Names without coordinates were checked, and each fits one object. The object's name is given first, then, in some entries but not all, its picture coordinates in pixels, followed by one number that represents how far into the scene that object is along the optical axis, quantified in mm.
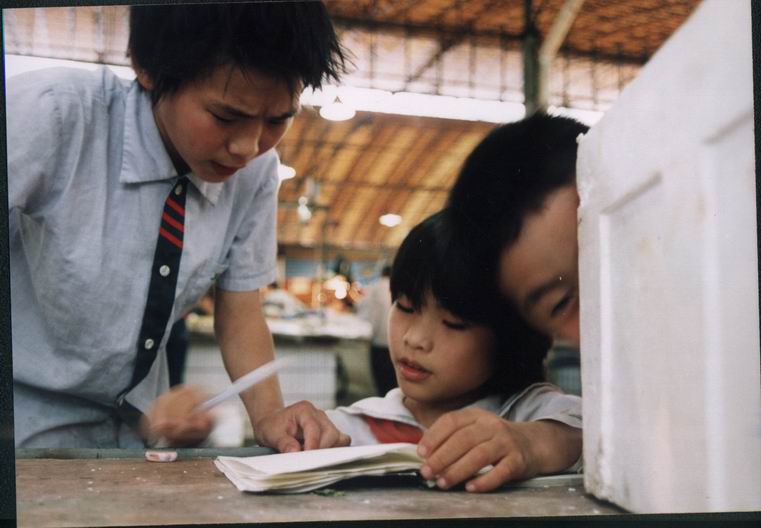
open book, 812
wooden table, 756
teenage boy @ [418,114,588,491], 1013
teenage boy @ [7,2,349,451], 1053
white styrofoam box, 685
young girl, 1130
